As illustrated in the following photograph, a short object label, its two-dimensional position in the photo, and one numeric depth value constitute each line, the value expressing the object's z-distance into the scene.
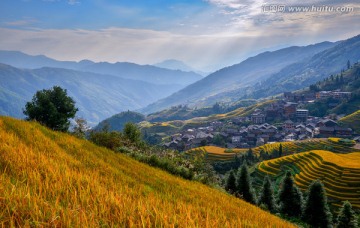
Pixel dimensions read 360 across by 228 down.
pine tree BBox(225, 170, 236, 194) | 39.73
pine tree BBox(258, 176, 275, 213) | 41.12
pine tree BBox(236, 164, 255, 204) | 38.82
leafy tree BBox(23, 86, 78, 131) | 28.60
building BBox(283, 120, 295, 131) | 151.29
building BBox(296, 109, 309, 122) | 166.25
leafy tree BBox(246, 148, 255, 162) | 91.55
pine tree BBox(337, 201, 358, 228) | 32.28
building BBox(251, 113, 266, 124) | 177.75
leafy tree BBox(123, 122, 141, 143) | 39.38
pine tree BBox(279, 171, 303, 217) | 38.88
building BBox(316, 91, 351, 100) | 174.36
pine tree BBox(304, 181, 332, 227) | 35.62
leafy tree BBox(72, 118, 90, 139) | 32.49
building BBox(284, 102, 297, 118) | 176.45
